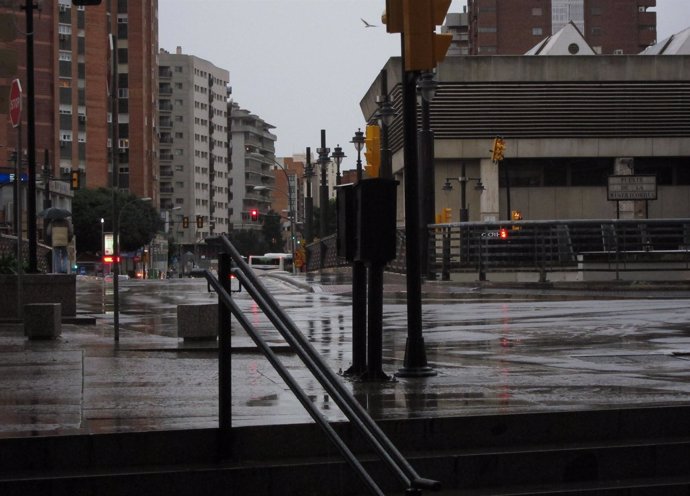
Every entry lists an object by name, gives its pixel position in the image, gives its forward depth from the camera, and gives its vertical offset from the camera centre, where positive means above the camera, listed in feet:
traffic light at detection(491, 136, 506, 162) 187.11 +16.75
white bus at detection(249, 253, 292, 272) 409.84 +1.15
